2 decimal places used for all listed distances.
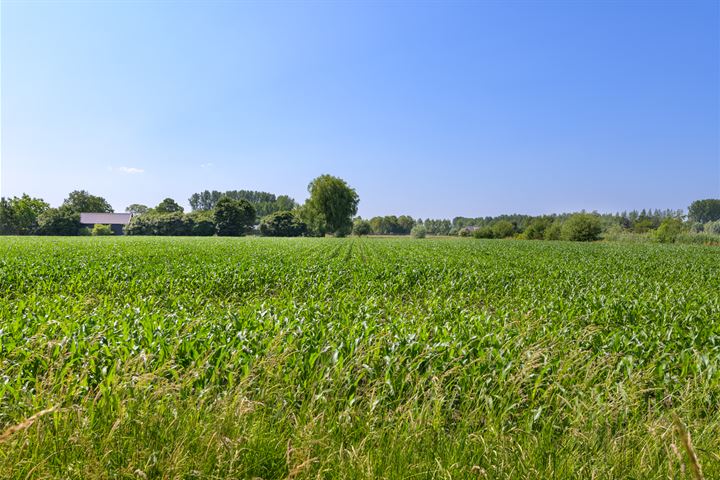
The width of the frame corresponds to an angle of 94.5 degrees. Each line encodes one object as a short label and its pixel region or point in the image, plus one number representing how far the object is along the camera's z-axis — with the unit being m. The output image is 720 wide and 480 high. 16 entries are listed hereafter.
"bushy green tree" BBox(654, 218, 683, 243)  64.75
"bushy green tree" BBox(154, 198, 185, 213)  127.19
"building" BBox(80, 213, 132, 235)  107.38
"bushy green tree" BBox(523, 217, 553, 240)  88.75
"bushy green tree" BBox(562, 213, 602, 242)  74.94
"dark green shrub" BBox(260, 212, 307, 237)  98.00
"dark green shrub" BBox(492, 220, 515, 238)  99.44
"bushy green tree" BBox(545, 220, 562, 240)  82.57
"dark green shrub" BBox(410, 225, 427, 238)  115.62
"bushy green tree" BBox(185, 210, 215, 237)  91.88
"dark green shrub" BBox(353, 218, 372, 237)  117.19
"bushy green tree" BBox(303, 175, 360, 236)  91.69
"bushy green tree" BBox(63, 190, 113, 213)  121.94
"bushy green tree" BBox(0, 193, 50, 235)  82.81
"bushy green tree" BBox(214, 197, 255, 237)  95.31
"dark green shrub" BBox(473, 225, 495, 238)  101.06
